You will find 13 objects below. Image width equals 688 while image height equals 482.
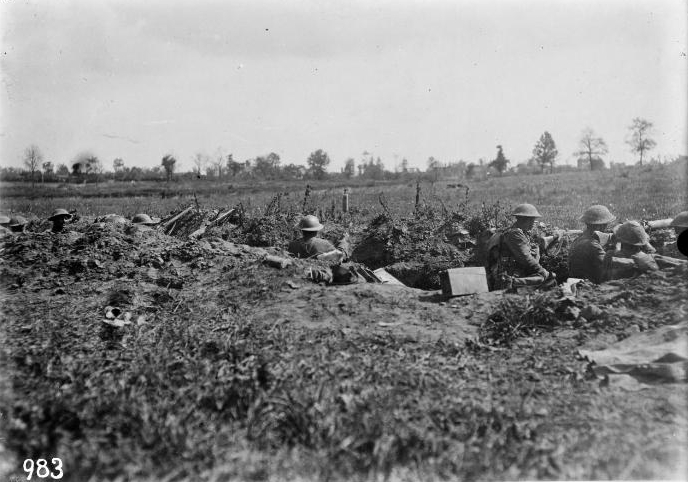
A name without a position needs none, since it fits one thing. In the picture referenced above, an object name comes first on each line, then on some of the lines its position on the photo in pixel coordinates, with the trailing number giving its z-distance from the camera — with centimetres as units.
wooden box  564
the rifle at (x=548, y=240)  815
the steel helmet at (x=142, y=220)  1220
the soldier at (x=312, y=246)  774
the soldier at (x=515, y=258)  630
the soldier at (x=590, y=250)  631
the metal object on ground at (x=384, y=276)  745
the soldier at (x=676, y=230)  612
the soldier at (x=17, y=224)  1088
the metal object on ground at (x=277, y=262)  652
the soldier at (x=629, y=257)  591
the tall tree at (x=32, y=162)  3859
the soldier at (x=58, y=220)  1006
